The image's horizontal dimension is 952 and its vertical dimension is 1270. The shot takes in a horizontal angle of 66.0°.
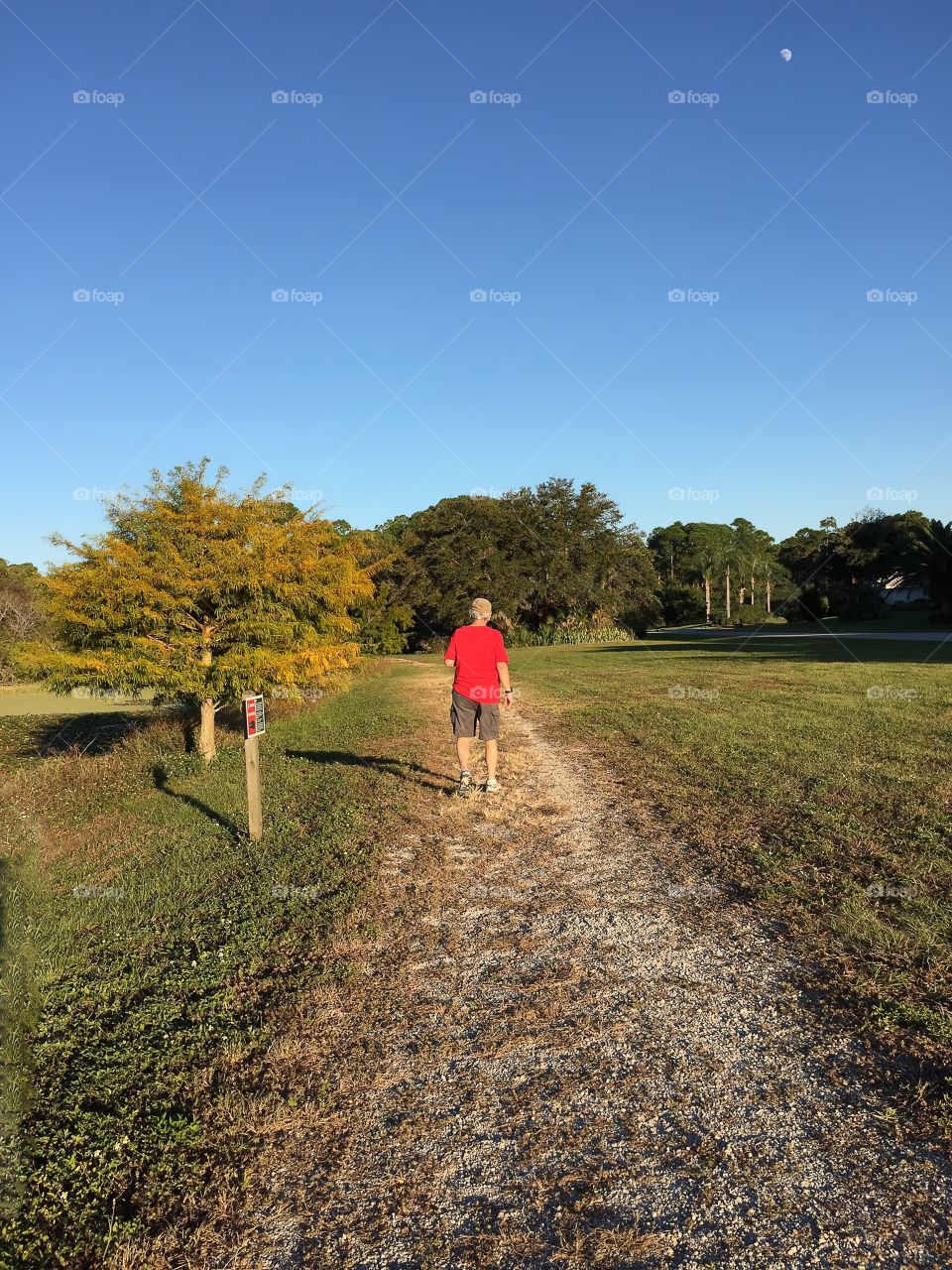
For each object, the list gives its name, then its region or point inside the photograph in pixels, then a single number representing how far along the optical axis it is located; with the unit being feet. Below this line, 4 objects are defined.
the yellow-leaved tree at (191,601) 30.89
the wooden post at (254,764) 21.06
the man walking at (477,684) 25.62
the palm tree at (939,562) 128.16
